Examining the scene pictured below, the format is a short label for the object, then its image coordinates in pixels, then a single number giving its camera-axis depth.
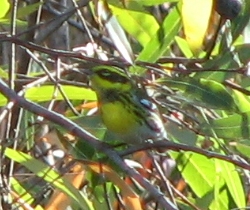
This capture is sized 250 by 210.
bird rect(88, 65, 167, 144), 3.94
